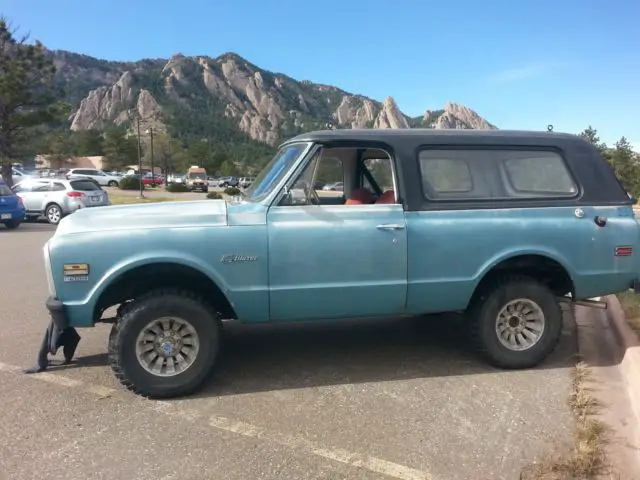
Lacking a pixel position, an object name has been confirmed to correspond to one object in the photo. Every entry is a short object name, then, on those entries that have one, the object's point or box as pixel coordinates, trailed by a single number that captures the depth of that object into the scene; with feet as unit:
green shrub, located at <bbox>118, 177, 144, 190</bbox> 164.14
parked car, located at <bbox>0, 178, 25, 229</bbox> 55.36
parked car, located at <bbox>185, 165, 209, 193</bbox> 183.40
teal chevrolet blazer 13.61
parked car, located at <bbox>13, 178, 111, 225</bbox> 64.49
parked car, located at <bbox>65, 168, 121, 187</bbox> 184.96
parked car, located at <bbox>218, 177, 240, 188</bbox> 236.16
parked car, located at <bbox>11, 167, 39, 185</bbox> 141.87
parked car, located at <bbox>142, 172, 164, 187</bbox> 204.66
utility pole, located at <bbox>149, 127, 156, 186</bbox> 205.87
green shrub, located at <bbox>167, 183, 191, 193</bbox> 170.71
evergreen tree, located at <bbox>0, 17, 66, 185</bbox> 106.42
